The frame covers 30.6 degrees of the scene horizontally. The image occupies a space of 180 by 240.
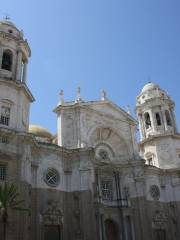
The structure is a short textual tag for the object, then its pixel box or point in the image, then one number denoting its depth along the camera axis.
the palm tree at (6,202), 21.83
